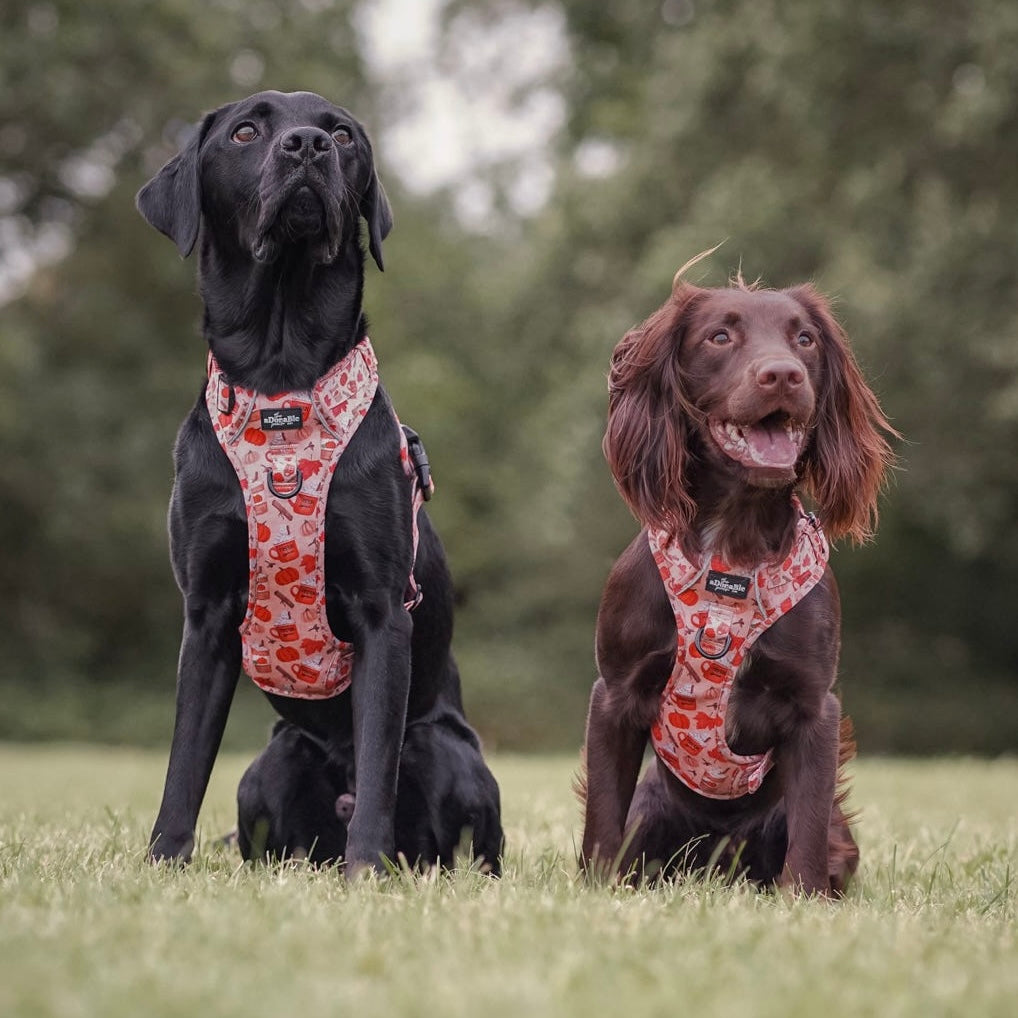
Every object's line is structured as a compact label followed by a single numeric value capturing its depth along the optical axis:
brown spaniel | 3.41
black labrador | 3.39
